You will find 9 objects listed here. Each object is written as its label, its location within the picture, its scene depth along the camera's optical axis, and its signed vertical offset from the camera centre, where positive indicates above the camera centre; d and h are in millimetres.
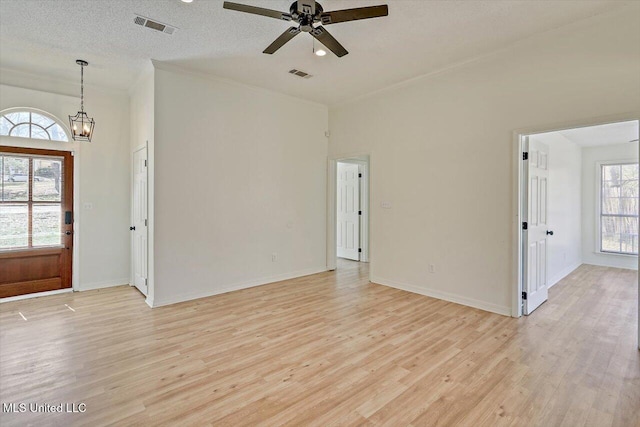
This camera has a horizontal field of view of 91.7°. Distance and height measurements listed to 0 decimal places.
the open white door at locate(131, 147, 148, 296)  4492 -125
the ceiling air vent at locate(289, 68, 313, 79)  4387 +2005
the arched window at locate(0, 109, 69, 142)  4340 +1253
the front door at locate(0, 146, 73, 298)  4363 -131
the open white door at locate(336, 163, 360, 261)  7211 +46
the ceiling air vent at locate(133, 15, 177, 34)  3096 +1925
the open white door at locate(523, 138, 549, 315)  3750 -171
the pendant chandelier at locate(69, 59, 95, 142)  4359 +1273
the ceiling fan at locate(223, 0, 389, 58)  2346 +1548
